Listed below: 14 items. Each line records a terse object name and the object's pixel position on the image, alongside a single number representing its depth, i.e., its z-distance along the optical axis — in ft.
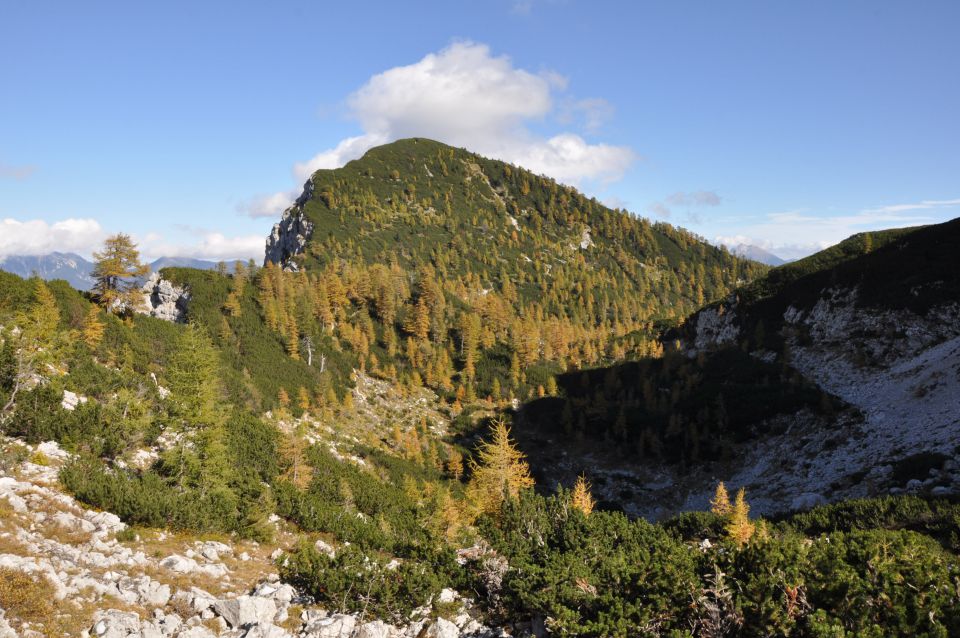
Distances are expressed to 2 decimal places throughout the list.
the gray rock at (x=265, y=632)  36.22
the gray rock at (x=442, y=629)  39.24
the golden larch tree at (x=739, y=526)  65.32
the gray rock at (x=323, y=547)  63.13
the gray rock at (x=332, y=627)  37.49
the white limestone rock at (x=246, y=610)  38.70
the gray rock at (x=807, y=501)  103.87
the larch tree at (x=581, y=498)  95.35
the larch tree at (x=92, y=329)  123.49
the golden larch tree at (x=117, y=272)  152.05
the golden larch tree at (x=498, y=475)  95.45
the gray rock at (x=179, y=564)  45.55
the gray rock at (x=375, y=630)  37.47
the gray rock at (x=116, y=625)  32.55
